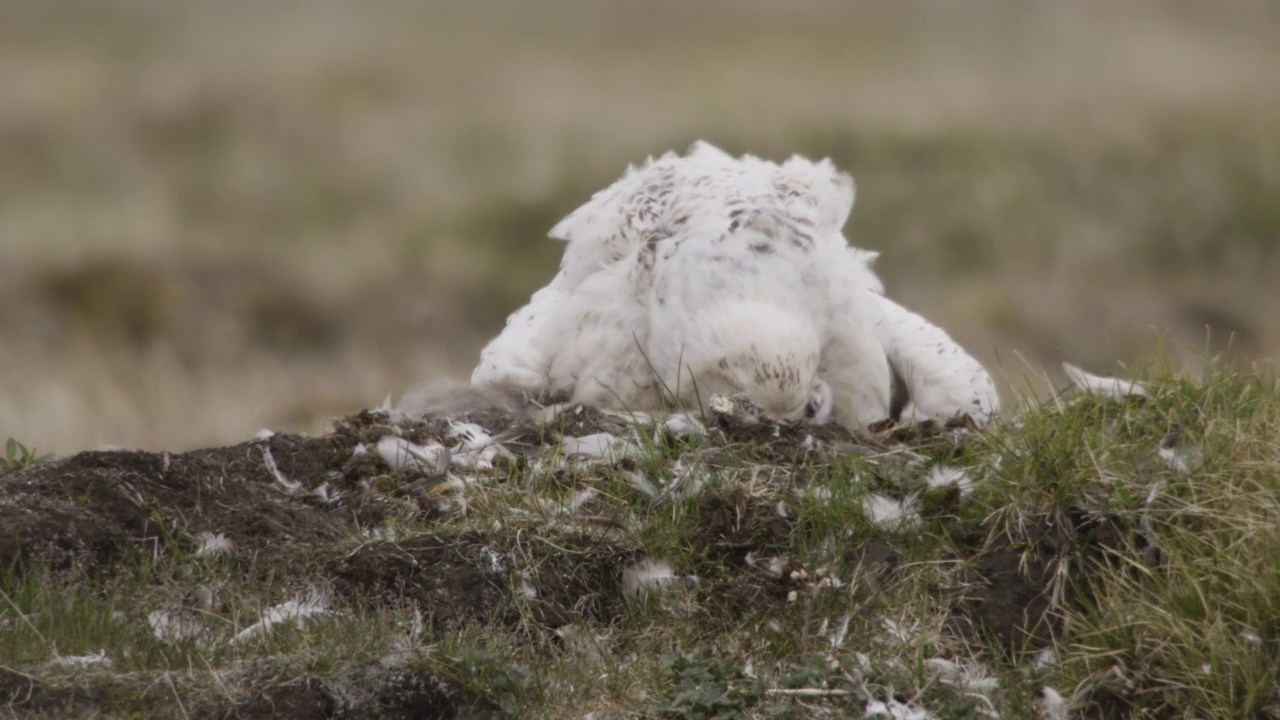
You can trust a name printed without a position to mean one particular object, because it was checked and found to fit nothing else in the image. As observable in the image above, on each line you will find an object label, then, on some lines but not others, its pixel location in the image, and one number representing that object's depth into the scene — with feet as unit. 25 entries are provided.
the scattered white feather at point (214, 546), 29.45
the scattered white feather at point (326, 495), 32.58
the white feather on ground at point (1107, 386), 33.45
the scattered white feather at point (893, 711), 24.80
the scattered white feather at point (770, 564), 28.86
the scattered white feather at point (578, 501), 30.55
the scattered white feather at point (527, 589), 28.43
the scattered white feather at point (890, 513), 29.68
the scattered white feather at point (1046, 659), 26.25
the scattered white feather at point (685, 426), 32.86
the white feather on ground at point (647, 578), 28.81
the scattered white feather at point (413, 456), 33.19
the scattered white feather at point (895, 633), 27.14
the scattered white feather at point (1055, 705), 24.97
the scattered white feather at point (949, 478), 30.01
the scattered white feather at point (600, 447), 32.55
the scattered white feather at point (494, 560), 28.63
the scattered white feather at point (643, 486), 30.91
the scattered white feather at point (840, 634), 27.35
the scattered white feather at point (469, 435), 34.30
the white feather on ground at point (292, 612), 26.43
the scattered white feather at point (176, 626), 26.25
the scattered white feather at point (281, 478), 32.86
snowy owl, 35.19
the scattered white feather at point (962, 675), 25.86
